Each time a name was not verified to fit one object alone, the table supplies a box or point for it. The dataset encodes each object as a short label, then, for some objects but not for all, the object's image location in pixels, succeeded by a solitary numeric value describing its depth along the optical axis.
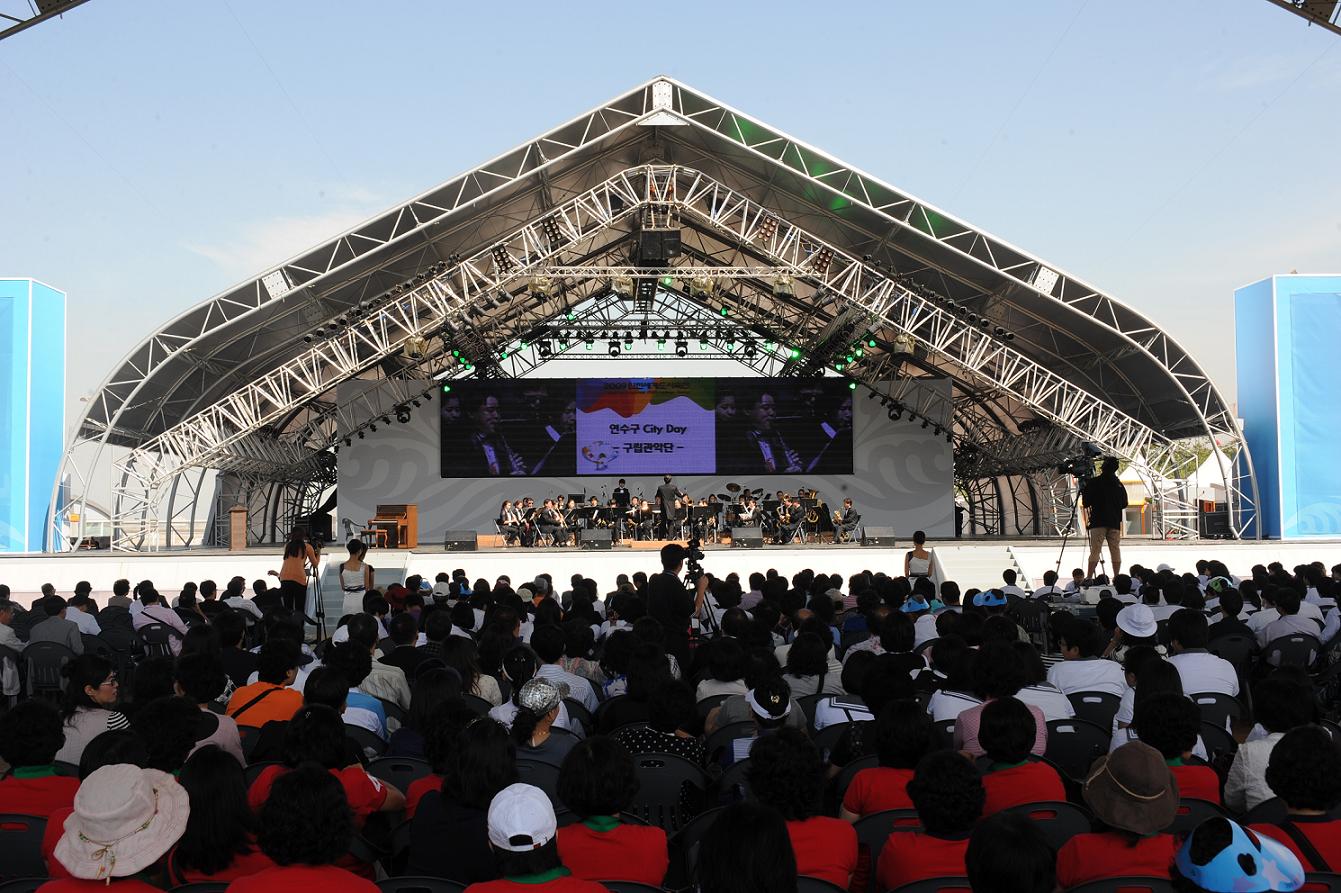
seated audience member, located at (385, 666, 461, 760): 4.86
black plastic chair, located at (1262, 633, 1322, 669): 7.67
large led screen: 29.52
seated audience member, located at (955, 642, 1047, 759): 5.09
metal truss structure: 20.78
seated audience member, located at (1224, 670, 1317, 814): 4.14
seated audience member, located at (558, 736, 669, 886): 3.47
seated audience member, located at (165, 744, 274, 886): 3.35
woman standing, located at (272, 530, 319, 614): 11.47
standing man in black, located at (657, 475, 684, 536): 25.52
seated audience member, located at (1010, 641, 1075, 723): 5.39
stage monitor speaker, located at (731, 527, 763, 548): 24.12
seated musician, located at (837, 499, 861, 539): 25.98
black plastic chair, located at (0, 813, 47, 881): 3.68
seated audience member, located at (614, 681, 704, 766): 4.96
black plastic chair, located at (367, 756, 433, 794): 4.55
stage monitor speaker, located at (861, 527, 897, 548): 25.03
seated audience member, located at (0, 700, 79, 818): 4.09
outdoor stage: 19.31
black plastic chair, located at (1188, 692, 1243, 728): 5.67
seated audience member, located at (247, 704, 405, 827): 4.04
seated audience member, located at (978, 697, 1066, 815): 3.95
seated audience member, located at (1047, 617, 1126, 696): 6.01
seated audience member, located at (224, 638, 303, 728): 5.52
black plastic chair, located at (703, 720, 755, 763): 5.07
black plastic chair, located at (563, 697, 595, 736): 5.91
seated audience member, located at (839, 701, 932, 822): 4.09
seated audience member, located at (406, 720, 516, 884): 3.70
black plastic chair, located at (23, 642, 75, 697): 8.38
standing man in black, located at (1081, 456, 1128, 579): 14.45
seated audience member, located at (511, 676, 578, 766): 4.67
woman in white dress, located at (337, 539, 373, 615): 11.20
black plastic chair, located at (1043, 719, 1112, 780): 5.04
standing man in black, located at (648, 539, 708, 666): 8.62
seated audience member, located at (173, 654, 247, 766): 5.50
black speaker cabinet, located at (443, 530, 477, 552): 23.40
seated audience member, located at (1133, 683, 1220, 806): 4.07
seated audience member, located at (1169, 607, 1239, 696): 6.10
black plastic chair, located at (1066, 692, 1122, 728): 5.77
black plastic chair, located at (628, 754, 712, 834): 4.55
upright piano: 25.86
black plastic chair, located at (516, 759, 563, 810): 4.55
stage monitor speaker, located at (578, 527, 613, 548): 23.86
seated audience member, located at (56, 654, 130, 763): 5.34
